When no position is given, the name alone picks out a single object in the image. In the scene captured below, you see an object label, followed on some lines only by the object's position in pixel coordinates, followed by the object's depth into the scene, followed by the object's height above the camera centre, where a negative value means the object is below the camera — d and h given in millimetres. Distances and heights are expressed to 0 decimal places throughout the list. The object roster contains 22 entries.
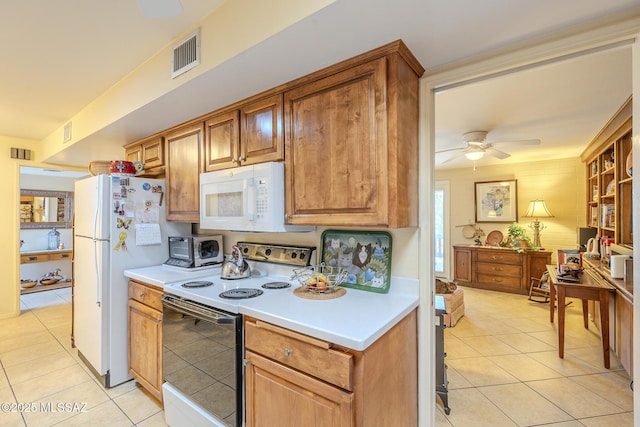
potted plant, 4684 -425
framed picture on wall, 5039 +225
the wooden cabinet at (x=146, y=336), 1999 -875
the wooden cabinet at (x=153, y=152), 2654 +582
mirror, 5383 +111
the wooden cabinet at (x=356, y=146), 1362 +349
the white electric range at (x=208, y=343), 1496 -719
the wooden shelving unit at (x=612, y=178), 2742 +401
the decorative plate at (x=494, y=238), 5138 -425
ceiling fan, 3320 +779
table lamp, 4645 -6
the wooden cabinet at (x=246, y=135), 1803 +533
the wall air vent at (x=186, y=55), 1633 +920
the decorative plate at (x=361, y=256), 1727 -263
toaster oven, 2346 -307
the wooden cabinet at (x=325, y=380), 1096 -694
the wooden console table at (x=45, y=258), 5180 -789
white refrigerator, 2238 -297
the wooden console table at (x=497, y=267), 4602 -880
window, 5668 -318
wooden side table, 2502 -722
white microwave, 1736 +99
